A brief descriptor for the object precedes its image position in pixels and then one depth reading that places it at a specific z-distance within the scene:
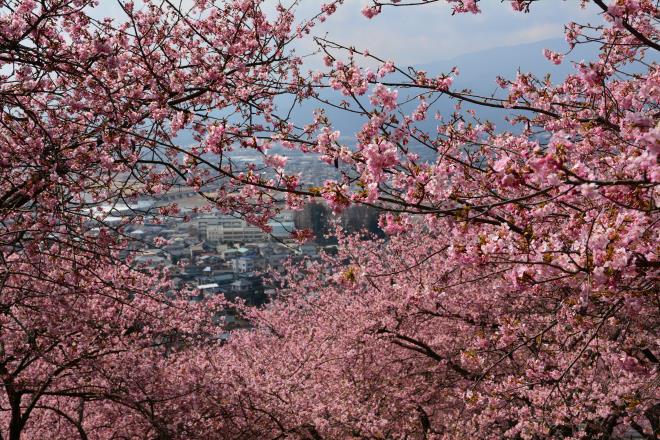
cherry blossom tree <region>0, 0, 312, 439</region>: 4.80
